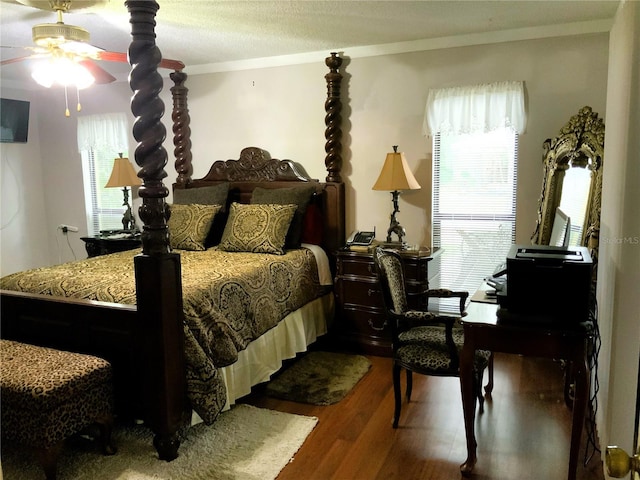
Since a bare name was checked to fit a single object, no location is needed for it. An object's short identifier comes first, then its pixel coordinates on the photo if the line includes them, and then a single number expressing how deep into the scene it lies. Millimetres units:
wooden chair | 2496
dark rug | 3086
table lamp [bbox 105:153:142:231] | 4652
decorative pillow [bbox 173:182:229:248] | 4184
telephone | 3891
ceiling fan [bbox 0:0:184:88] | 2598
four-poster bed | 2312
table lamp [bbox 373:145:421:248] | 3625
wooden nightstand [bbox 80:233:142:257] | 4539
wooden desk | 1997
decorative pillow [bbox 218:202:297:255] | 3689
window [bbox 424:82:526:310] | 3625
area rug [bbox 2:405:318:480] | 2311
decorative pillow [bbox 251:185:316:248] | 3887
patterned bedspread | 2512
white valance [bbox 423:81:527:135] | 3551
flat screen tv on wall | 5112
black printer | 1991
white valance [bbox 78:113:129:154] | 5098
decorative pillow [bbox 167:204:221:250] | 3900
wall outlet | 5504
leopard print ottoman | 2146
